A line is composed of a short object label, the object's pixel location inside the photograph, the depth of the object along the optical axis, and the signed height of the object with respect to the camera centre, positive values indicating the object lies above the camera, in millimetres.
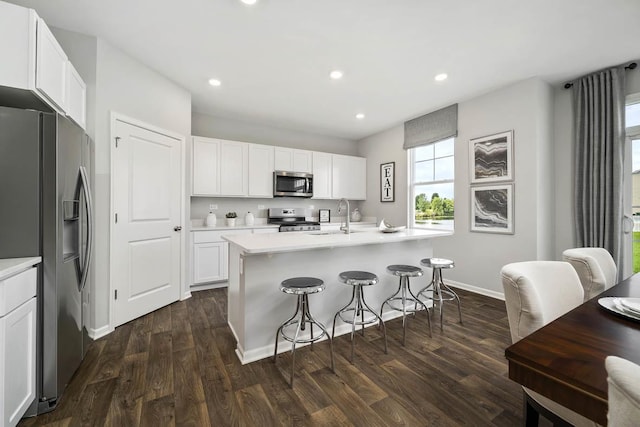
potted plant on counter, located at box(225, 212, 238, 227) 4383 -87
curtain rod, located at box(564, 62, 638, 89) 2749 +1545
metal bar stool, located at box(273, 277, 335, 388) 1906 -674
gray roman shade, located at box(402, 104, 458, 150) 3980 +1395
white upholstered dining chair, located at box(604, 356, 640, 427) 425 -302
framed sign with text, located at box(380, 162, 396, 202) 5113 +623
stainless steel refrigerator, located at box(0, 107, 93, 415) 1478 -18
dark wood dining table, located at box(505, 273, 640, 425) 618 -405
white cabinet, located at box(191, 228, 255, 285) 3797 -649
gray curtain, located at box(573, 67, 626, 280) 2836 +602
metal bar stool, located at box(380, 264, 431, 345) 2426 -707
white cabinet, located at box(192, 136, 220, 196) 4031 +739
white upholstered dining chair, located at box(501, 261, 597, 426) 1022 -393
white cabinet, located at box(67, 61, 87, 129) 2078 +992
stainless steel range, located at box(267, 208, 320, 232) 4750 -130
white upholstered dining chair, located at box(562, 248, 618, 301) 1615 -368
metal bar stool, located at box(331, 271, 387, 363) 2170 -768
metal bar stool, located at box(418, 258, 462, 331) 2672 -727
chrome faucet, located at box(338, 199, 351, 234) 2793 -174
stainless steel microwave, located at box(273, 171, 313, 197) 4740 +544
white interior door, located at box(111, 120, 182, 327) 2674 -90
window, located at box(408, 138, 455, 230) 4184 +482
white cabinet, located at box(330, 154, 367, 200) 5441 +767
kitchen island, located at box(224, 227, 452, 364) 2100 -539
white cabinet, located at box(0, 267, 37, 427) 1231 -670
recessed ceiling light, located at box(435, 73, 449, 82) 3093 +1628
